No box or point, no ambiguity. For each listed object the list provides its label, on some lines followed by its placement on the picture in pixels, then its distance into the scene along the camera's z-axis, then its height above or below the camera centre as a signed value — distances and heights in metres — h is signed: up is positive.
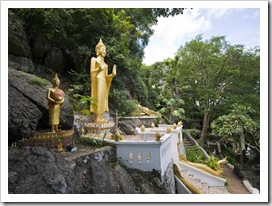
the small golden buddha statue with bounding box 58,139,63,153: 3.12 -0.78
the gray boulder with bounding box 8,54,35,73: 5.11 +1.17
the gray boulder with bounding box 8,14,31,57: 4.97 +1.86
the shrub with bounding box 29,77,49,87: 3.47 +0.41
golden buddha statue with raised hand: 4.70 +0.54
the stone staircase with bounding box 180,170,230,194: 5.01 -2.40
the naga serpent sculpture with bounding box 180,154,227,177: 5.46 -2.01
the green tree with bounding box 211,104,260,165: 5.74 -0.65
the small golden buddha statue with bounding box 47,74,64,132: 3.17 -0.01
